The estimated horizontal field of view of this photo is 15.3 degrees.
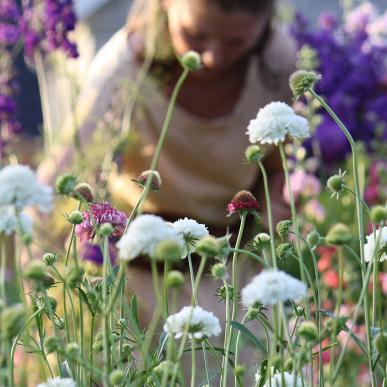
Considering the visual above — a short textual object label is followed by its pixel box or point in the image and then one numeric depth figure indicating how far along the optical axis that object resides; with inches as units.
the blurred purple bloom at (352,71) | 188.9
